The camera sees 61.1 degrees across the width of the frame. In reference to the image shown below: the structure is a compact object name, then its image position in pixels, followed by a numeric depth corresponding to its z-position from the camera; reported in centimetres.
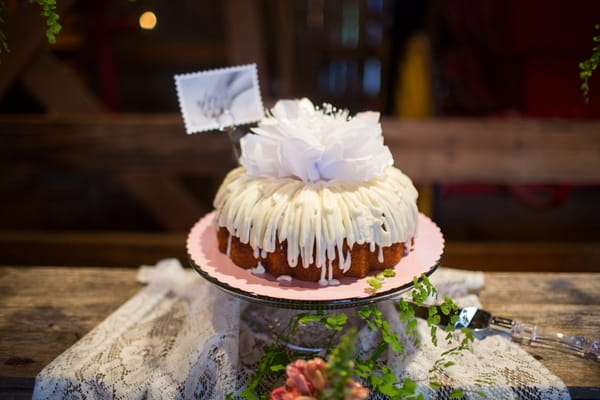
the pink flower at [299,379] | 85
